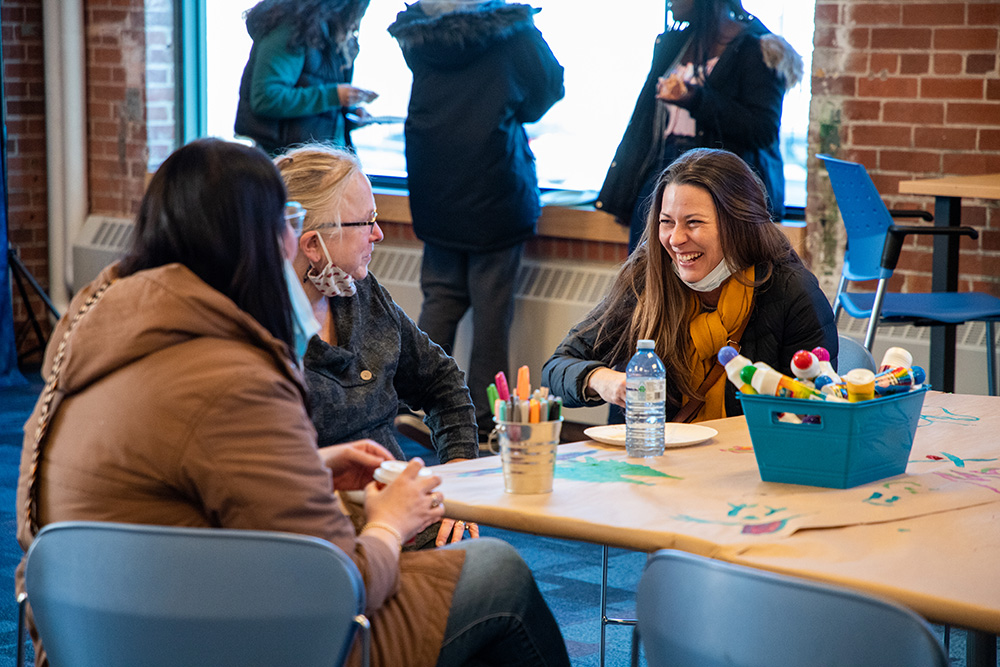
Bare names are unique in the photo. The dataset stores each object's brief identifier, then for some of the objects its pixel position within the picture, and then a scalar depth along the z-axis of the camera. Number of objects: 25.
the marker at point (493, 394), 3.35
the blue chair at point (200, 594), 2.89
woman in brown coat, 2.94
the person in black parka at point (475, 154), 6.29
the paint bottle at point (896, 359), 3.50
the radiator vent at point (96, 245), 9.12
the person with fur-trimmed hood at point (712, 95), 5.76
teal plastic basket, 3.34
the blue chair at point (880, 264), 5.32
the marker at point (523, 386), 3.35
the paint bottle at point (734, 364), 3.40
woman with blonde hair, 3.85
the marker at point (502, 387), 3.42
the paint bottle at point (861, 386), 3.35
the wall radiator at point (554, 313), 5.82
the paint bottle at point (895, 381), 3.43
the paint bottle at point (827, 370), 3.43
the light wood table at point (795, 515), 2.98
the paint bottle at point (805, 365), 3.39
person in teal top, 7.14
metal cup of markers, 3.32
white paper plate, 3.64
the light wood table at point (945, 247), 5.38
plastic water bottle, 3.59
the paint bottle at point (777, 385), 3.37
